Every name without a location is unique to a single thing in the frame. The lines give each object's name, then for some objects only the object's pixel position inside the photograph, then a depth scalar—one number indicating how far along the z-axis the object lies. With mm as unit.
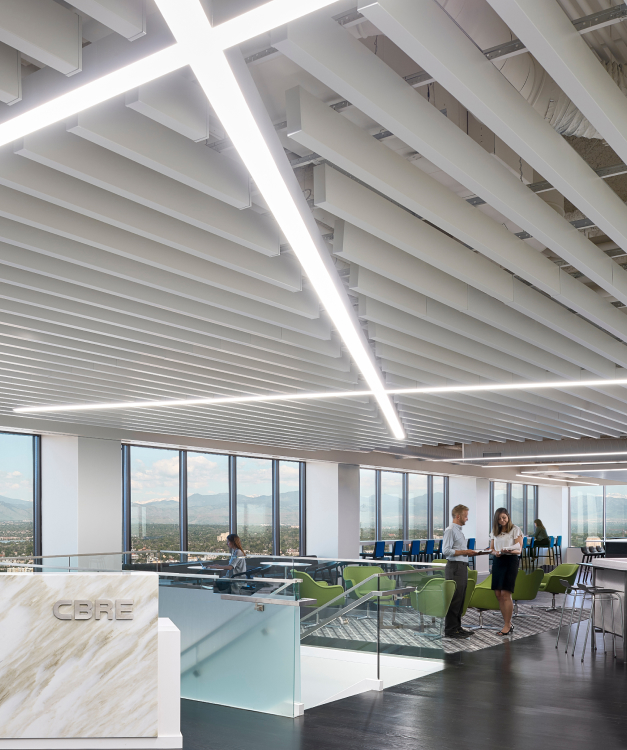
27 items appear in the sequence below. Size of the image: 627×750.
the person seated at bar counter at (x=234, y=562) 9317
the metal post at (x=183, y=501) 14266
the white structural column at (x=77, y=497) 11242
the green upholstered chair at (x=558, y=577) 11368
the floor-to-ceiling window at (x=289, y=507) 16844
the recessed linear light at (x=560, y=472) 19409
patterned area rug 6988
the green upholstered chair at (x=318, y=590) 8961
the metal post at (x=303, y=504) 17391
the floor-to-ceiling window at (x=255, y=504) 15797
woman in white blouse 8820
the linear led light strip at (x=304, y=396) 7469
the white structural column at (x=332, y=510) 17000
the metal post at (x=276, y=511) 16547
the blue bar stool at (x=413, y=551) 18656
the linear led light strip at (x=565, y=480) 26241
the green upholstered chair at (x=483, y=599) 9664
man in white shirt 8711
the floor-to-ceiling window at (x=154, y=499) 13391
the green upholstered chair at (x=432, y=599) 7434
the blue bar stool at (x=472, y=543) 21191
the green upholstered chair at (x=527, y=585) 10516
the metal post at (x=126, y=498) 13117
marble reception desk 3459
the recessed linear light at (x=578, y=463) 17744
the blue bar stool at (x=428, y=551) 19312
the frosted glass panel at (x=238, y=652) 5766
